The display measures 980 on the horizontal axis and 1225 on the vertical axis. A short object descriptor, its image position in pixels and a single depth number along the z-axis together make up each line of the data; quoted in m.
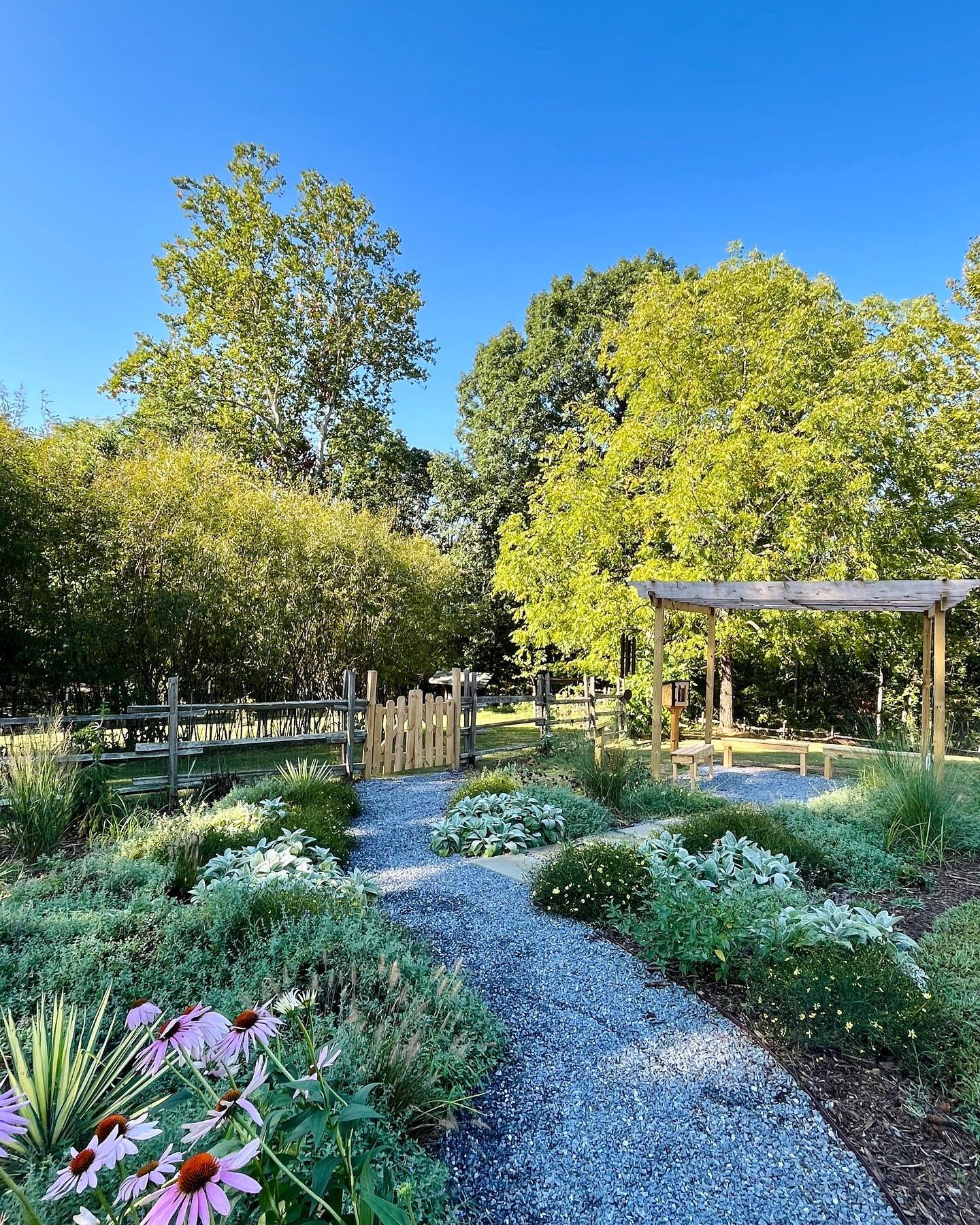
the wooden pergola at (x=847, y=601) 6.23
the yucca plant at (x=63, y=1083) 1.67
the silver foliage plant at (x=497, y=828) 4.80
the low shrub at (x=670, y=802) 5.72
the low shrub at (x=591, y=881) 3.65
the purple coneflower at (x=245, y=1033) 1.20
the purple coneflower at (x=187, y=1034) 1.16
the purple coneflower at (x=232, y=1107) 1.00
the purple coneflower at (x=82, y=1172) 0.88
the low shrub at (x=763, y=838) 4.33
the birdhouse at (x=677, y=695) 7.67
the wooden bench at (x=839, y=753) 7.41
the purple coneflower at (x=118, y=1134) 0.92
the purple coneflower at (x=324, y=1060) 1.19
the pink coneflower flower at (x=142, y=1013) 1.28
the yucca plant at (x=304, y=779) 5.55
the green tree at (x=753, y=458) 8.76
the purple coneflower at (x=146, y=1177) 0.93
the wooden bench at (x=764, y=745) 8.06
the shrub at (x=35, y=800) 4.25
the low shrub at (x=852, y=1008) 2.41
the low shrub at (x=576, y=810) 5.18
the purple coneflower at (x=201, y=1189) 0.82
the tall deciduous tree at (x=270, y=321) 15.22
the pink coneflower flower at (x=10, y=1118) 0.95
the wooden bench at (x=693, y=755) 7.00
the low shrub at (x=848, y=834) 4.21
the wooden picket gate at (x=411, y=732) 7.38
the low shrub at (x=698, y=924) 3.01
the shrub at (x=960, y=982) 2.28
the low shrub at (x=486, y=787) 5.76
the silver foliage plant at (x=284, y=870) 3.46
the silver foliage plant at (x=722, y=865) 3.68
